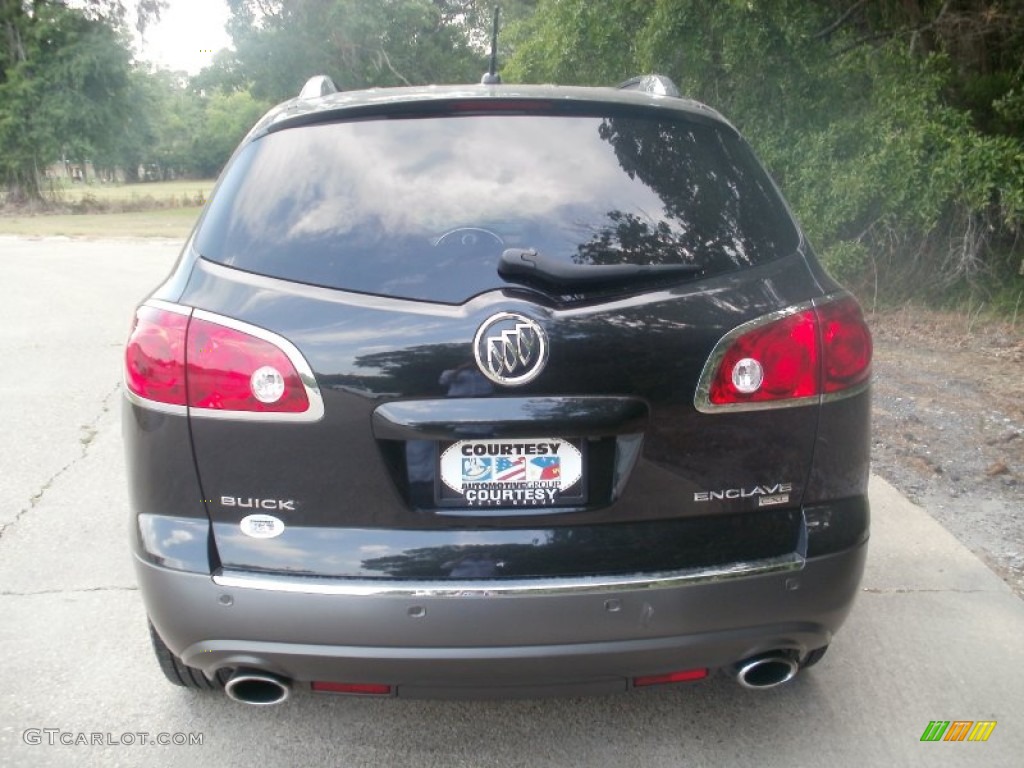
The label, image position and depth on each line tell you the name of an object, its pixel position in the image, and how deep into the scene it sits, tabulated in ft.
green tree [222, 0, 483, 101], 113.39
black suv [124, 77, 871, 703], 7.79
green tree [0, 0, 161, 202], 123.44
